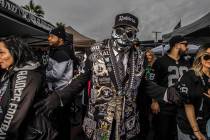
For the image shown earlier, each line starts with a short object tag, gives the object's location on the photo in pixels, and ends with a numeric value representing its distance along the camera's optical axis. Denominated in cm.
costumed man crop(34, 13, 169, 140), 140
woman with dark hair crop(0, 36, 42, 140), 109
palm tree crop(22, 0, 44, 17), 1974
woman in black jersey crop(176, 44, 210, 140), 161
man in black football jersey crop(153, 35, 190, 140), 226
